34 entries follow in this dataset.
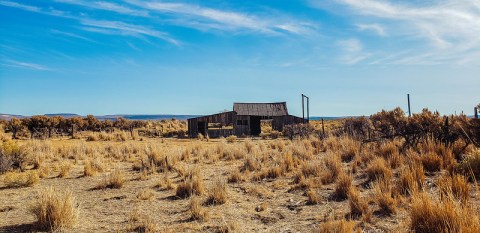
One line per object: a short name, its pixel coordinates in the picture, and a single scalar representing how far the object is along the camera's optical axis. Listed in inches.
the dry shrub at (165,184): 376.2
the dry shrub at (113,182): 389.7
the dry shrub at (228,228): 224.5
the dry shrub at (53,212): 239.0
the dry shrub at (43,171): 459.8
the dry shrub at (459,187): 229.5
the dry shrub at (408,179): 281.0
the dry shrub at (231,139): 1169.4
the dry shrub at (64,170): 463.2
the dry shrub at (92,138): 1083.2
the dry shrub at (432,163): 352.7
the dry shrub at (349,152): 503.5
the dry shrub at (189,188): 341.5
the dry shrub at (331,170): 362.3
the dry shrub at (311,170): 400.2
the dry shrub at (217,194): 309.4
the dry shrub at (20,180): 393.4
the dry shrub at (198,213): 258.1
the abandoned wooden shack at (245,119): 1558.8
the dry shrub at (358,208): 231.2
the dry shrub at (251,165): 480.0
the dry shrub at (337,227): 187.8
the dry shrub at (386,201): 238.8
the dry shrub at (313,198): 292.5
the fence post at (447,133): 451.4
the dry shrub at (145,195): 330.3
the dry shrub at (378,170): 338.5
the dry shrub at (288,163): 454.9
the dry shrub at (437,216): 153.9
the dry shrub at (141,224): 229.5
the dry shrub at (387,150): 440.1
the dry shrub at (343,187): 301.3
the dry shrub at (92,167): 471.8
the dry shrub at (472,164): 297.1
